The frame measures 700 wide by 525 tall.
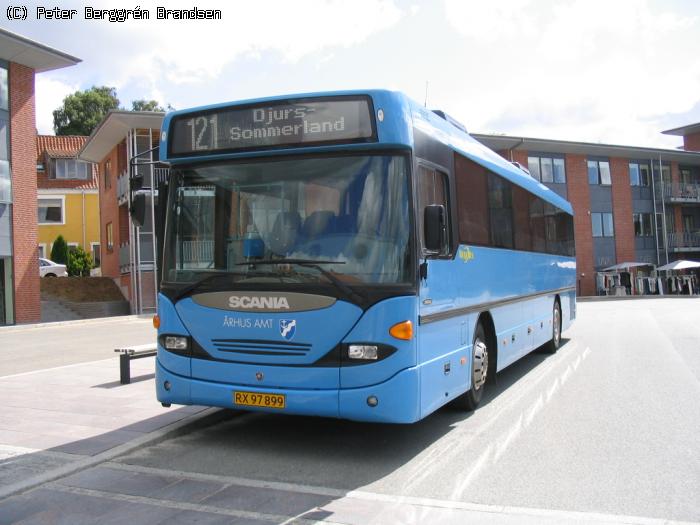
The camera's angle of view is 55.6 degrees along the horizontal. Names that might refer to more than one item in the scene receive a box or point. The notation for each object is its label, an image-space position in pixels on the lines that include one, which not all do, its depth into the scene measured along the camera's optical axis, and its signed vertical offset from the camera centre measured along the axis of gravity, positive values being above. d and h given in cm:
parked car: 3669 +172
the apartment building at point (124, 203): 3119 +512
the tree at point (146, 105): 6081 +1765
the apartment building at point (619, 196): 4706 +576
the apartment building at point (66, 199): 4622 +704
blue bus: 546 +24
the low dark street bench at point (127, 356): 959 -89
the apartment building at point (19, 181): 2442 +450
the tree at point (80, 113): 6088 +1714
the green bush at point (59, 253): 4125 +290
